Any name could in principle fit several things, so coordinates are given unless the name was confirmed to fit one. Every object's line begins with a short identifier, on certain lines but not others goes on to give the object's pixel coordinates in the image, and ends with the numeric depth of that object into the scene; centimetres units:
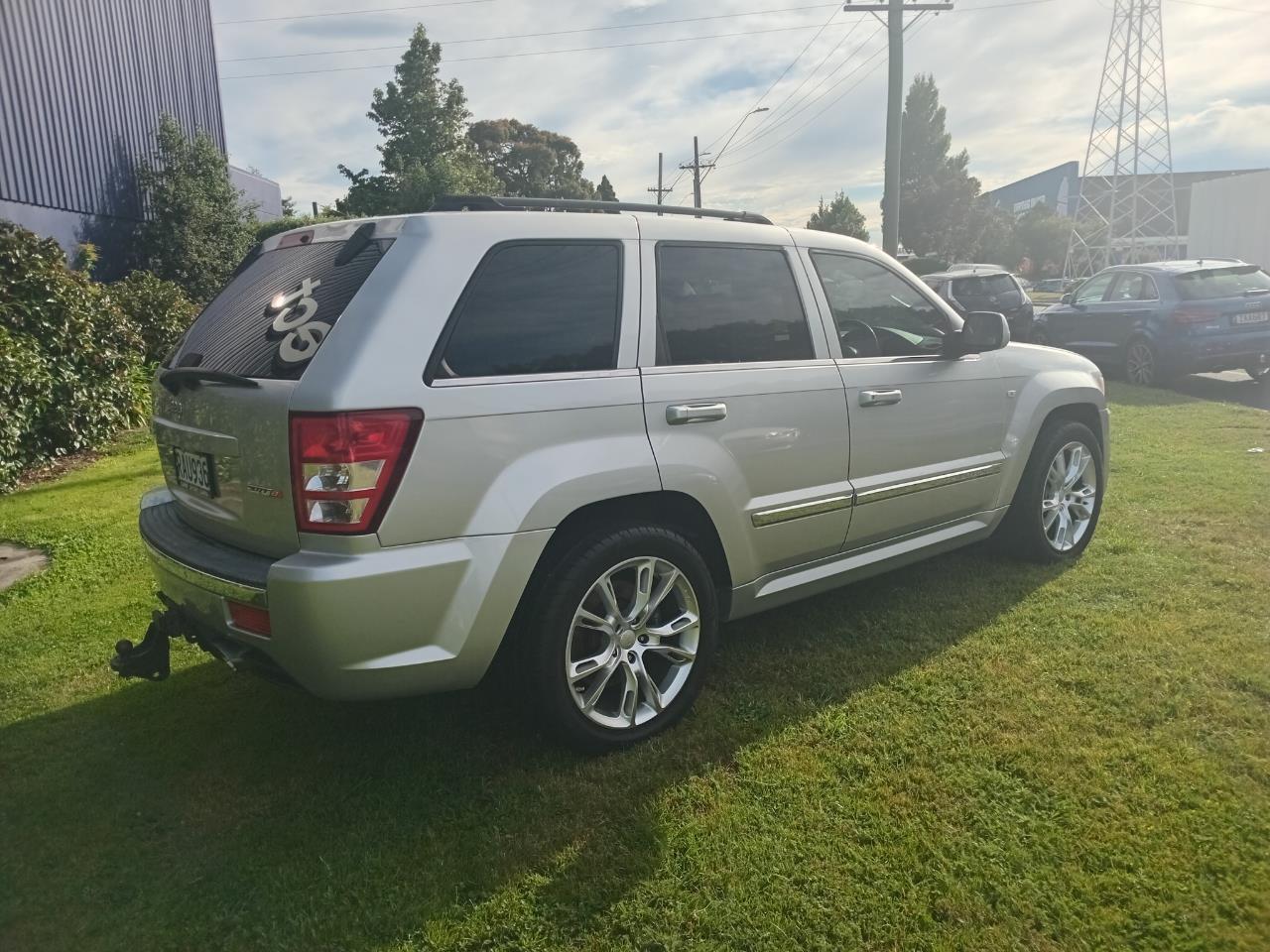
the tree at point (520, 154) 5594
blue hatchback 1064
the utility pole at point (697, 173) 4681
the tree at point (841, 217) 5375
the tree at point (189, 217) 1609
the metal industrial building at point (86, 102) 1273
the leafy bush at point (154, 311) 1138
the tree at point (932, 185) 7769
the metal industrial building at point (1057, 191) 7594
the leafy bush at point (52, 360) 734
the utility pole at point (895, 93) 1741
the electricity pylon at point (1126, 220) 4794
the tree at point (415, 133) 3106
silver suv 250
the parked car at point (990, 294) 1364
